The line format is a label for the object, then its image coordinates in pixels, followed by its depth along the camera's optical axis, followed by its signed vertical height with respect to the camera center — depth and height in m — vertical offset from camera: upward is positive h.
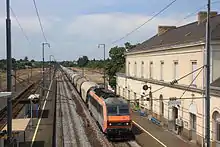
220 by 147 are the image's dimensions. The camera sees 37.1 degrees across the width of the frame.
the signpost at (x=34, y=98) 29.83 -2.81
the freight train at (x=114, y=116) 23.38 -3.49
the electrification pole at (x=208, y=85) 13.96 -0.74
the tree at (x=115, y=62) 59.98 +1.12
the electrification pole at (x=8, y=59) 13.06 +0.36
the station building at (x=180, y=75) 22.55 -0.63
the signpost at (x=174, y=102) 26.49 -2.76
